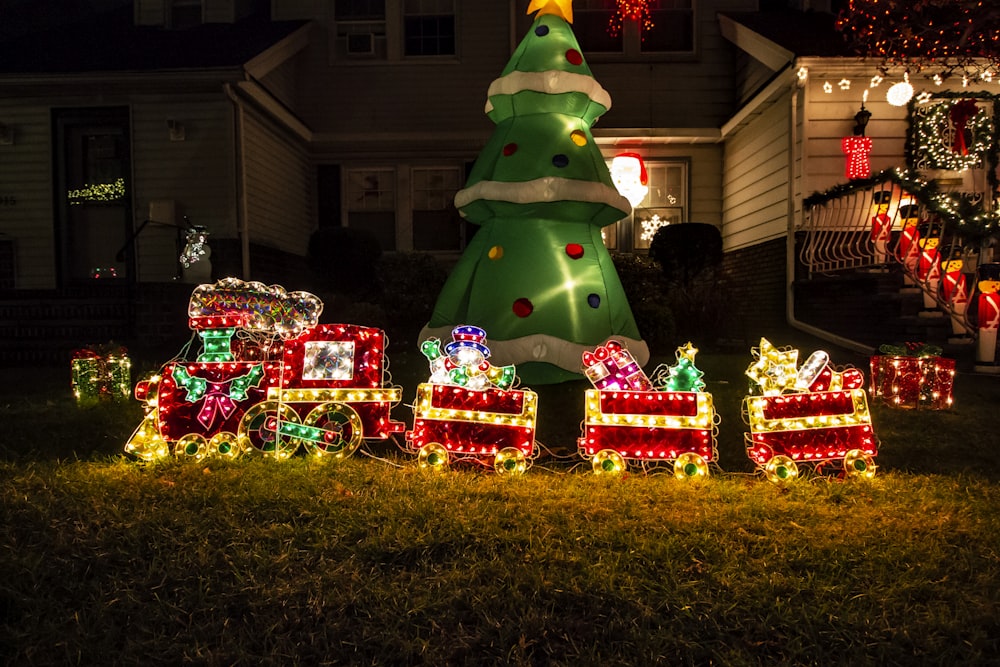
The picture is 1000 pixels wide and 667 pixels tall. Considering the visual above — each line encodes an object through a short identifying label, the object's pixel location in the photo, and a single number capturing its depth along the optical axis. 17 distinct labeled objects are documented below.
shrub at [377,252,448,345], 8.92
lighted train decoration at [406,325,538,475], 3.78
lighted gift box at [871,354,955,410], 5.38
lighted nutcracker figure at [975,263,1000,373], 6.61
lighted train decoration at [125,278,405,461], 3.84
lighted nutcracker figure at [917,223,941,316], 7.56
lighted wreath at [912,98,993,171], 9.82
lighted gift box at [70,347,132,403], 5.68
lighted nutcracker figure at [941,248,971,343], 7.35
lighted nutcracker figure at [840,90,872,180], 9.51
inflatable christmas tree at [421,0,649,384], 5.50
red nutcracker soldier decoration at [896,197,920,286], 7.94
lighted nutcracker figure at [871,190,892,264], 8.52
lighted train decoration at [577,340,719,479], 3.69
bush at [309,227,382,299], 10.41
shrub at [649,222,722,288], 10.33
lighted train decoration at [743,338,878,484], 3.67
